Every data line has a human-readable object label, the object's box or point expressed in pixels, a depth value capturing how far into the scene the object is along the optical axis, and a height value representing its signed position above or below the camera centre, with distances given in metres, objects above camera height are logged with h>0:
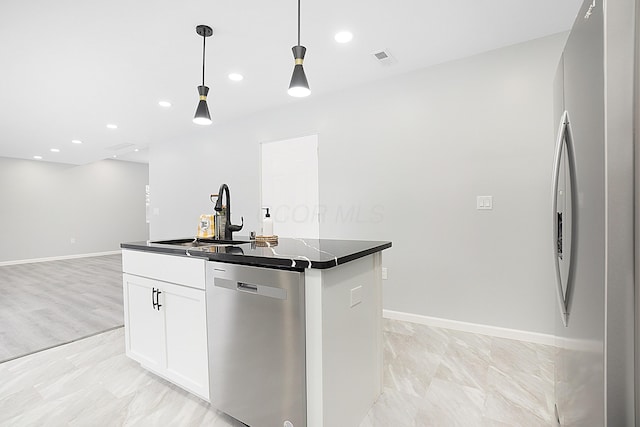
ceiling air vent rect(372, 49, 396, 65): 2.73 +1.39
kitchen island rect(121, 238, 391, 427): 1.31 -0.57
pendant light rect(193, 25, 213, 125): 2.19 +0.71
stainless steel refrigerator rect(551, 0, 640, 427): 0.75 -0.02
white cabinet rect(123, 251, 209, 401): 1.69 -0.68
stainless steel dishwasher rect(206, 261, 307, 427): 1.32 -0.62
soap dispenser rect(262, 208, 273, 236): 1.97 -0.11
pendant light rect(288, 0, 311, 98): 1.67 +0.74
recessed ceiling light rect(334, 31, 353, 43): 2.45 +1.40
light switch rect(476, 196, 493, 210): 2.73 +0.05
